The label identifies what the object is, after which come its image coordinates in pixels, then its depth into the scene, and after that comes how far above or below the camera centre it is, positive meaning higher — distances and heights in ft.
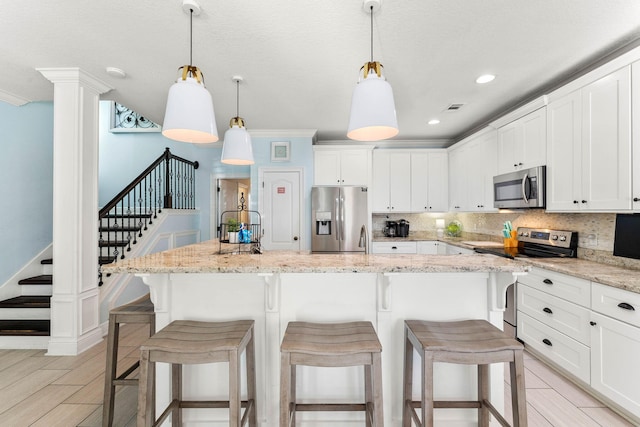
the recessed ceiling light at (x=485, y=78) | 8.93 +4.29
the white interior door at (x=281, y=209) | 14.87 +0.28
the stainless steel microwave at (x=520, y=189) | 9.26 +0.91
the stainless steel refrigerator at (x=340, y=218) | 14.25 -0.17
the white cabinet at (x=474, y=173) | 12.25 +1.97
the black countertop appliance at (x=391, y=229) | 16.38 -0.81
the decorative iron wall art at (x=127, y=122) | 17.63 +5.65
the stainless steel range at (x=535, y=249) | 9.11 -1.16
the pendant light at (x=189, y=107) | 4.99 +1.87
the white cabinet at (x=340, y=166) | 15.31 +2.58
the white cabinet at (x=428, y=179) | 15.98 +1.98
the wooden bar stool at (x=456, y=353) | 4.17 -2.03
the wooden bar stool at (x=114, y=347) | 5.60 -2.64
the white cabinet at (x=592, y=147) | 6.74 +1.79
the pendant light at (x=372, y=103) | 4.75 +1.85
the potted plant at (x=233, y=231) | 8.93 -0.54
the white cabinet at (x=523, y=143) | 9.30 +2.56
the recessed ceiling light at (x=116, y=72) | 8.52 +4.26
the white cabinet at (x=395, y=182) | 16.03 +1.81
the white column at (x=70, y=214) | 8.98 +0.00
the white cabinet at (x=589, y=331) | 5.79 -2.75
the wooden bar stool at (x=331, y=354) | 4.13 -2.00
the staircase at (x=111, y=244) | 9.66 -1.31
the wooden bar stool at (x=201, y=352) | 4.22 -2.04
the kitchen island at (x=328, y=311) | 5.58 -1.89
